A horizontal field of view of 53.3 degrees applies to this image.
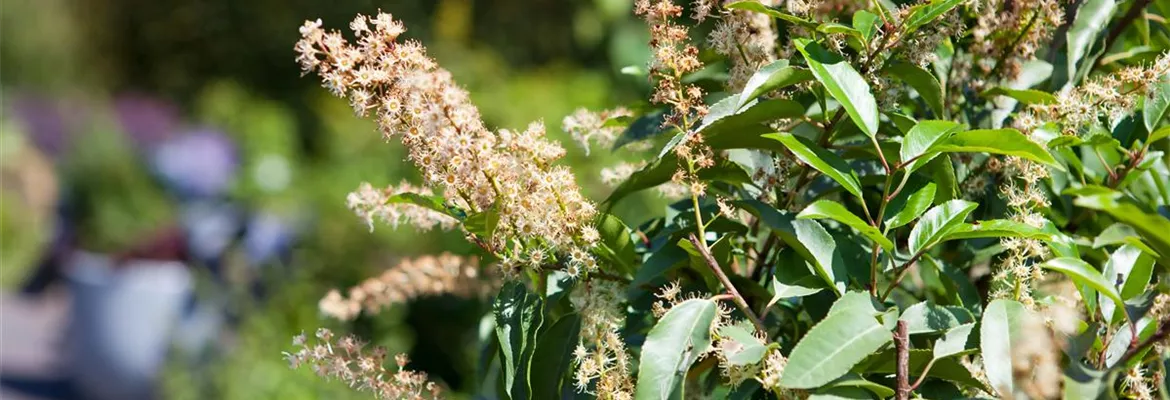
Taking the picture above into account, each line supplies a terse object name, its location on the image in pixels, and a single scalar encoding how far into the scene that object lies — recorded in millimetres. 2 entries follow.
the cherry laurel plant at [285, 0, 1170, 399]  642
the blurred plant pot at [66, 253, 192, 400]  4082
